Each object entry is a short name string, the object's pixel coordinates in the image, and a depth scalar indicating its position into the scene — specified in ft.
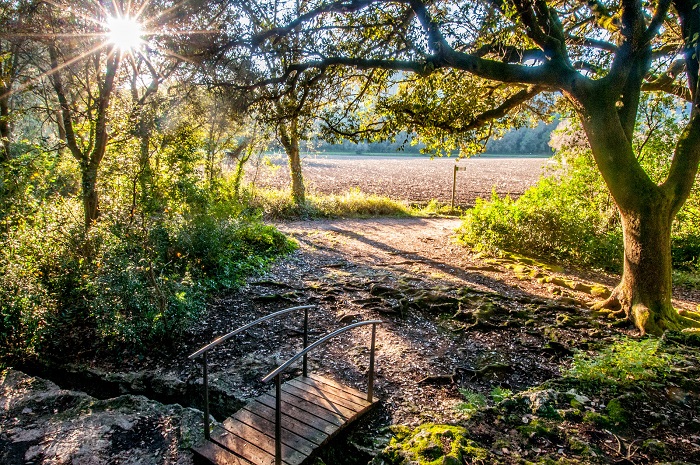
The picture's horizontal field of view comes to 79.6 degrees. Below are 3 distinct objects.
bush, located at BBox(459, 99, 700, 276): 34.86
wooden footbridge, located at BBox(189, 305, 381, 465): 12.17
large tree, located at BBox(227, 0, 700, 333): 20.86
